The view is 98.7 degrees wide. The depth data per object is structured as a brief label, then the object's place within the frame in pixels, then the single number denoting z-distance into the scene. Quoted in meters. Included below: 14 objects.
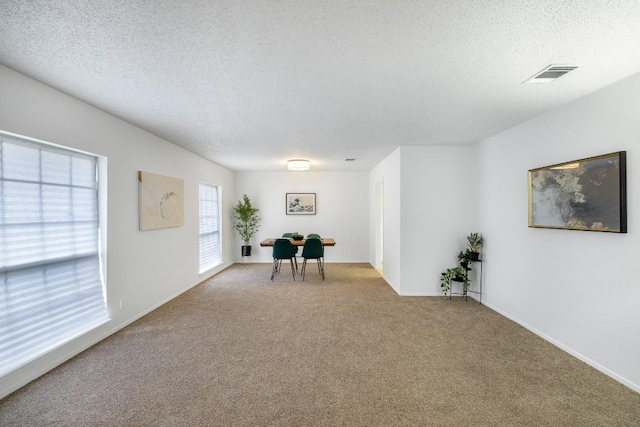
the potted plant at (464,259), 4.41
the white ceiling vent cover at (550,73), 2.10
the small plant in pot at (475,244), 4.28
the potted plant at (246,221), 7.22
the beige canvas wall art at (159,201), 3.68
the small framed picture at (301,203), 7.62
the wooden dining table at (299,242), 6.11
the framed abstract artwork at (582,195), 2.31
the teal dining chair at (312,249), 5.83
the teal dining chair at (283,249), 5.75
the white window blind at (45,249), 2.21
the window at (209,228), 5.85
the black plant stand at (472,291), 4.35
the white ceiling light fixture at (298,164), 5.61
